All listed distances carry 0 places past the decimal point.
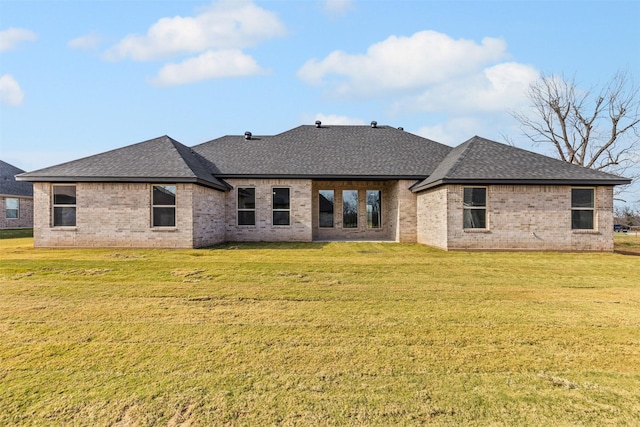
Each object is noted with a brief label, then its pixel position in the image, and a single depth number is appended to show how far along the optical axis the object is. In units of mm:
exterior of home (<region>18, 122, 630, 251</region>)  12359
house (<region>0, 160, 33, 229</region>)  23375
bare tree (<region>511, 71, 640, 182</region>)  23469
